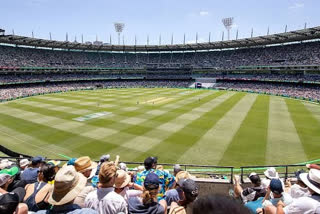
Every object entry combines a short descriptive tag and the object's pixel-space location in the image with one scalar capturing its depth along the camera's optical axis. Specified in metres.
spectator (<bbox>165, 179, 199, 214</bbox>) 3.05
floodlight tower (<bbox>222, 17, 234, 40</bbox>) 83.28
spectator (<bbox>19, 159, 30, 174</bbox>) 7.63
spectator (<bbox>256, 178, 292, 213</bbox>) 3.80
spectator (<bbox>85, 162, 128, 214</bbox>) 3.47
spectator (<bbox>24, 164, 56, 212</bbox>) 3.70
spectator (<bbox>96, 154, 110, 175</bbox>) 7.51
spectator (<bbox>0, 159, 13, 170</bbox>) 6.83
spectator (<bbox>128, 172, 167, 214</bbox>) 3.25
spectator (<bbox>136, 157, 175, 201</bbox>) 4.93
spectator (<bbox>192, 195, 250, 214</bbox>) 1.40
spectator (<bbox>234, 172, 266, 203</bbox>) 4.57
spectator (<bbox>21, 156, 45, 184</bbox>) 5.47
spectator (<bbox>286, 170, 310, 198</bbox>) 4.14
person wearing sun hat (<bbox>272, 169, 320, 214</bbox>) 3.37
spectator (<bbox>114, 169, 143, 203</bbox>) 3.87
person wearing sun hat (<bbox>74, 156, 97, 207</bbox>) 5.12
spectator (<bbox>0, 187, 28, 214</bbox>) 2.72
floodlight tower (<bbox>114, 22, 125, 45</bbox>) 99.50
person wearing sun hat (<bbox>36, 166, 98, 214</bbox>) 3.02
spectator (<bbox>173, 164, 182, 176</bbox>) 7.10
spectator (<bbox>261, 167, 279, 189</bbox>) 5.65
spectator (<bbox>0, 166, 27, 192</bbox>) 4.53
